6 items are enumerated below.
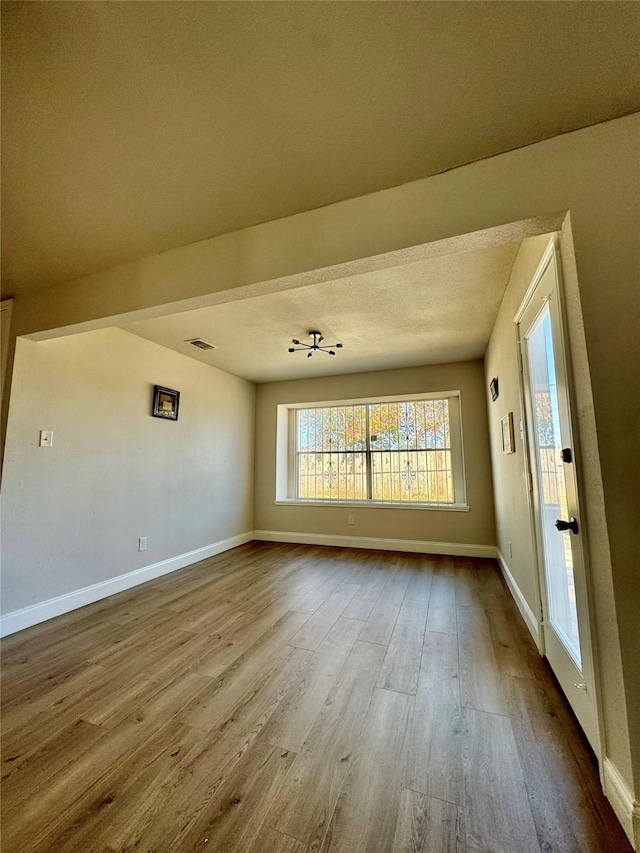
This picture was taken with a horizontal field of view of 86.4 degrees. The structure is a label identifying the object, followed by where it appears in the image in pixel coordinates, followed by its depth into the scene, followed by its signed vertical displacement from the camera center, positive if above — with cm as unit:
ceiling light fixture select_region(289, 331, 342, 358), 339 +129
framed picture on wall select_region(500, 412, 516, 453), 259 +24
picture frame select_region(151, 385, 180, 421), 354 +67
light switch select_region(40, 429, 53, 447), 257 +22
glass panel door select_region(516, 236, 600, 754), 135 -15
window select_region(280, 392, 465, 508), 455 +18
